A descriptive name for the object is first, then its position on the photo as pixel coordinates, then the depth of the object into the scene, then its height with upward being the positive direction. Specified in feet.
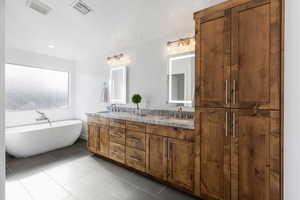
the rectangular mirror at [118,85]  10.44 +1.07
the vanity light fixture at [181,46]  7.52 +2.88
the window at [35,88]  10.46 +0.82
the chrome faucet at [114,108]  10.75 -0.70
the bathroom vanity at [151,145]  5.78 -2.24
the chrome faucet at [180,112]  7.80 -0.71
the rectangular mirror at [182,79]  7.71 +1.11
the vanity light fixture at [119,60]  10.32 +2.88
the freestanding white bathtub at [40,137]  8.90 -2.65
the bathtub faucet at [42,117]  11.41 -1.50
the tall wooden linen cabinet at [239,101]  4.01 -0.04
